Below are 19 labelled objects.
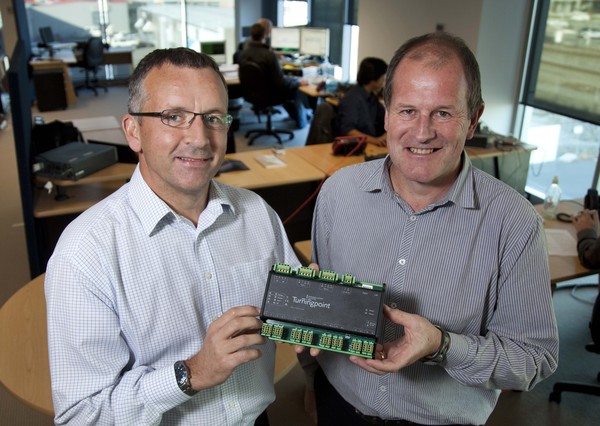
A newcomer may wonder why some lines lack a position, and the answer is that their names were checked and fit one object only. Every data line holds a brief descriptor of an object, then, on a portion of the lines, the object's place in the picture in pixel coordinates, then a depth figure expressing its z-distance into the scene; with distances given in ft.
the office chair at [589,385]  8.67
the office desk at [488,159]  13.33
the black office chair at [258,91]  21.34
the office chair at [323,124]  15.11
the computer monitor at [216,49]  26.03
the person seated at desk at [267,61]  21.49
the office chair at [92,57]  27.94
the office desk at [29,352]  5.83
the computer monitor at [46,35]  29.40
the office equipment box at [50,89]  25.18
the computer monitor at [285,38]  26.23
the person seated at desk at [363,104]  14.90
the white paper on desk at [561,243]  9.25
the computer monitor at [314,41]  24.61
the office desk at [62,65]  25.98
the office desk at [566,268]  8.53
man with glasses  3.61
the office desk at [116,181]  10.80
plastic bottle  10.63
